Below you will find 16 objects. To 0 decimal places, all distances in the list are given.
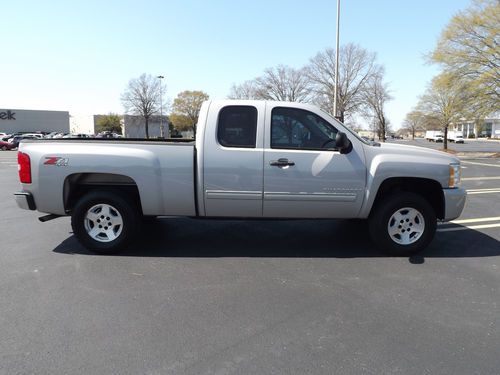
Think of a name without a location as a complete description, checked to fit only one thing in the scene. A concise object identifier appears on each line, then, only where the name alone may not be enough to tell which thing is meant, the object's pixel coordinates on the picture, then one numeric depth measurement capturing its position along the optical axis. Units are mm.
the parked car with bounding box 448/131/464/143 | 69775
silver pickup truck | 4852
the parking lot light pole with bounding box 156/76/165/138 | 64188
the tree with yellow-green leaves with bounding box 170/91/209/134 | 86938
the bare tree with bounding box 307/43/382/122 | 43000
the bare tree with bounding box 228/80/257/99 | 52406
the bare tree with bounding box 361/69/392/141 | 44719
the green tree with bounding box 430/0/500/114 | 26016
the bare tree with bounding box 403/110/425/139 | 40475
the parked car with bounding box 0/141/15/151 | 37625
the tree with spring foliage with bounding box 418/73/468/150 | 27672
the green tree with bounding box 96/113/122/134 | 87000
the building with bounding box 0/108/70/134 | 76750
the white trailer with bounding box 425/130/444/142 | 77912
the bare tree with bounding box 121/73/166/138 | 63094
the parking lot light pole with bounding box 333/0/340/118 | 23750
